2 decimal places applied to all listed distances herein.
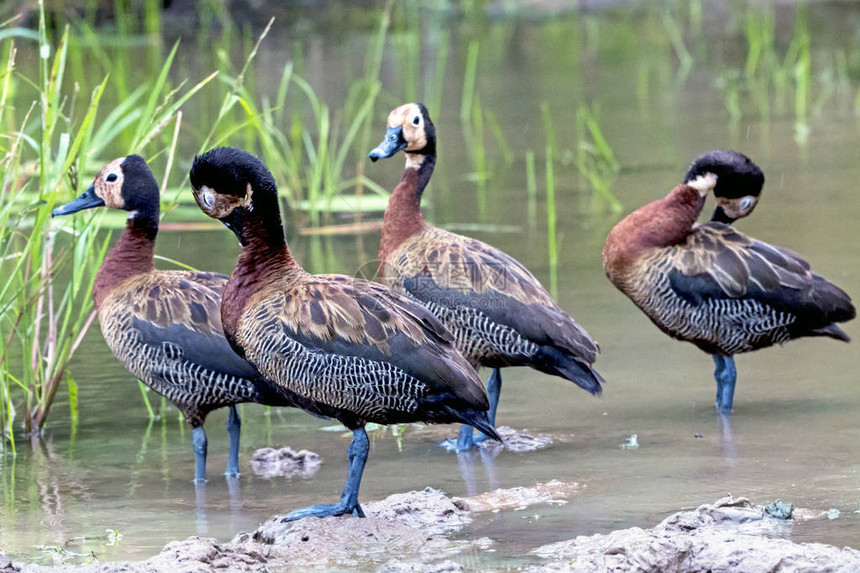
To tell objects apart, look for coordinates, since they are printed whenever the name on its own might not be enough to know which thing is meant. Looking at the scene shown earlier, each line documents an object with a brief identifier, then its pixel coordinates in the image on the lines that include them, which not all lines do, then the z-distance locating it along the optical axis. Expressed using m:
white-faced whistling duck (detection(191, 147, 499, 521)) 10.98
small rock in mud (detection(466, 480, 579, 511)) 11.52
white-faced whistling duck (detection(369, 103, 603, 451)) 13.62
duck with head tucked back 14.77
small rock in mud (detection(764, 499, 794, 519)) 10.51
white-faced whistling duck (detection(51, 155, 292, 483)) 12.78
